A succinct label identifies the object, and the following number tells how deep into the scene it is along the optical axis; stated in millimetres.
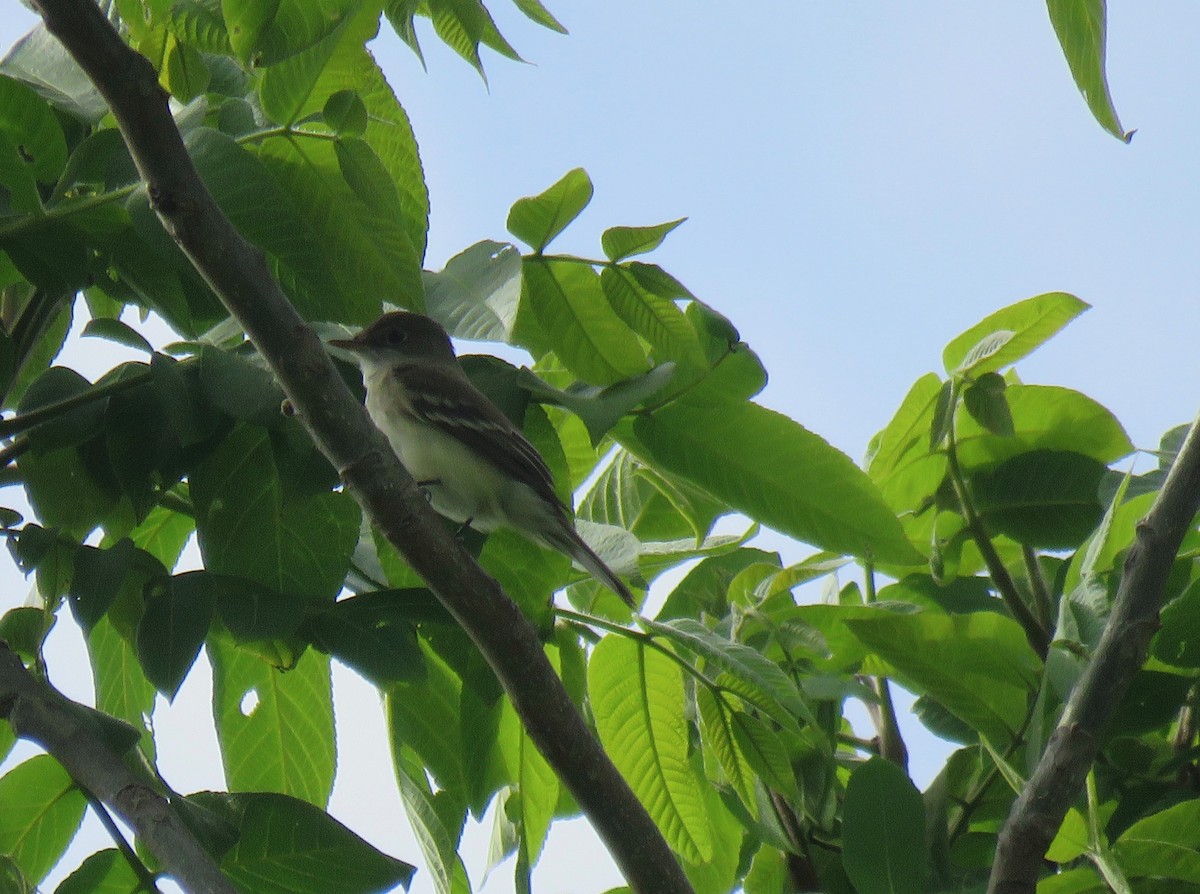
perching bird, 7637
